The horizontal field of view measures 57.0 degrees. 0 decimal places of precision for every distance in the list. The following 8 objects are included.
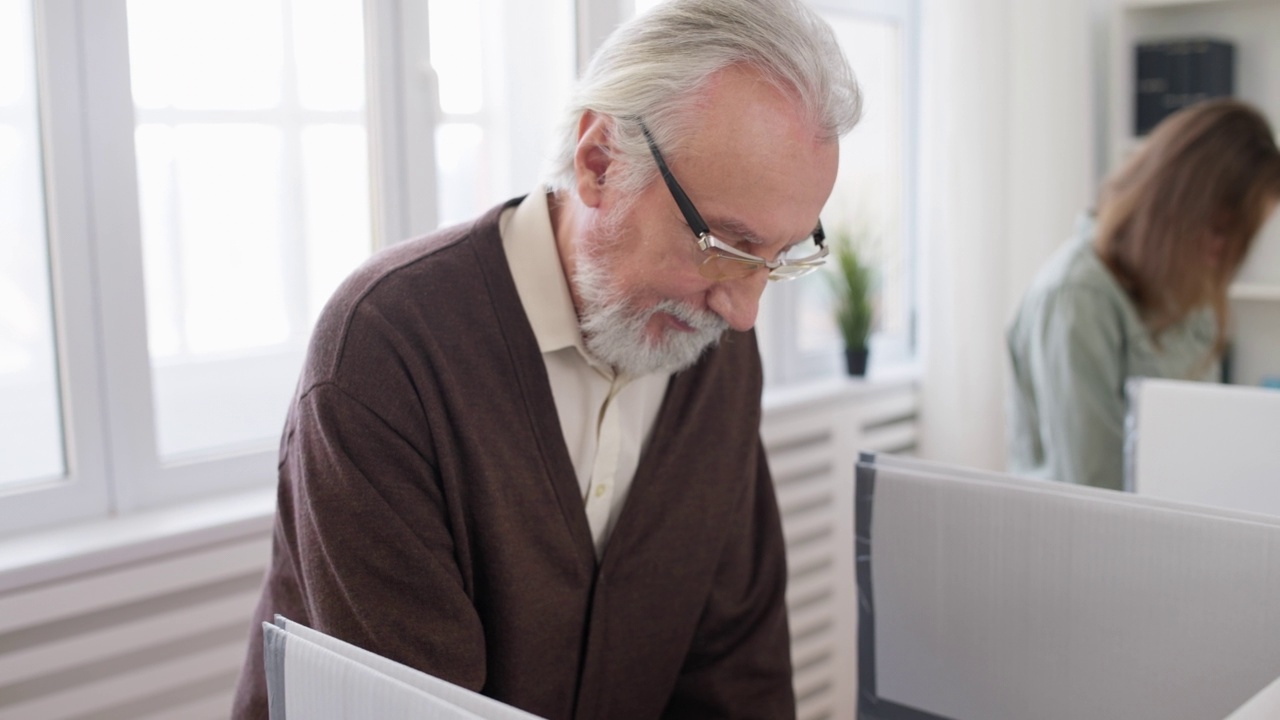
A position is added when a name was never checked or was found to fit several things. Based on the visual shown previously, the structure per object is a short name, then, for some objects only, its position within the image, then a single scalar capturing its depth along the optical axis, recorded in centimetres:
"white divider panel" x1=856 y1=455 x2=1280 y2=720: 97
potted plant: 312
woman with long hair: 218
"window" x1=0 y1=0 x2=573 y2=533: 177
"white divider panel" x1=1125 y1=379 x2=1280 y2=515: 139
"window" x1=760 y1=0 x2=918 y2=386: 316
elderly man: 110
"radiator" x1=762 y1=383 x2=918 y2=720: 290
